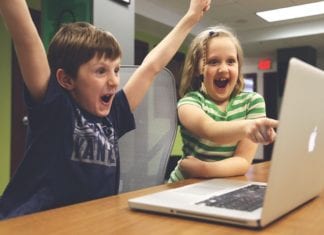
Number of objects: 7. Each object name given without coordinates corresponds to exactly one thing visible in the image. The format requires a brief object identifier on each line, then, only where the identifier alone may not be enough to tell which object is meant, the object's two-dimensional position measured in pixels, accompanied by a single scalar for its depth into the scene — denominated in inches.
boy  36.1
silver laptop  22.0
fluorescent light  218.5
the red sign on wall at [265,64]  345.7
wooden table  23.8
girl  45.3
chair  52.4
